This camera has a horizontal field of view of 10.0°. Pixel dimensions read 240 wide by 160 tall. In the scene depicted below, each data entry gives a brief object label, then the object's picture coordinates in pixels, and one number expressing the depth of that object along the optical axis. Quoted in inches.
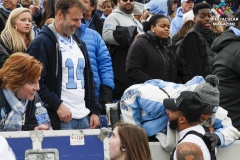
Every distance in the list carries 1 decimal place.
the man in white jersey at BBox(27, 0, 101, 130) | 493.3
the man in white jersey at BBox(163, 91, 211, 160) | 456.7
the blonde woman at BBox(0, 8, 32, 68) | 549.7
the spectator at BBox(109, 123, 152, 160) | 410.2
